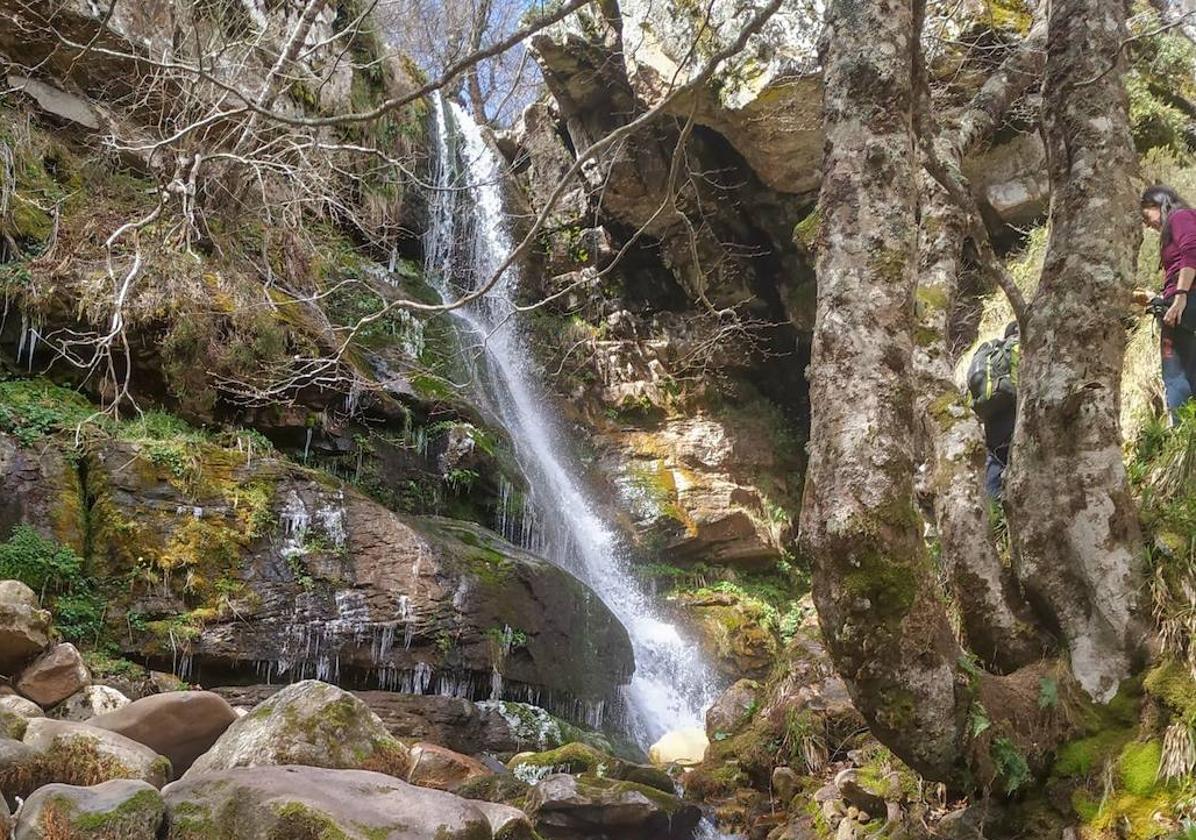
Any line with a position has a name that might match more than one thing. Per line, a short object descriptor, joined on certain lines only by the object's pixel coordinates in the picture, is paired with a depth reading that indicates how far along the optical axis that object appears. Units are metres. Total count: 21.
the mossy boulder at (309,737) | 4.53
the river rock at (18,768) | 3.88
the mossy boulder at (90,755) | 4.03
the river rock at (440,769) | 5.53
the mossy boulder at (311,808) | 3.46
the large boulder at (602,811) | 5.03
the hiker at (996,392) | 5.94
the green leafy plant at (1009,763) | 3.37
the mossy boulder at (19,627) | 5.27
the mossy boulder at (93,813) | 3.19
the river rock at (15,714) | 4.36
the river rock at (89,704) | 5.33
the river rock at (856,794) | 4.39
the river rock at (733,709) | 6.66
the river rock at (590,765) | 5.96
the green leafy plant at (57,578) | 6.24
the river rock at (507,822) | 4.27
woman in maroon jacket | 4.98
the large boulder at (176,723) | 4.75
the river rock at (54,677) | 5.35
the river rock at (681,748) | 7.49
